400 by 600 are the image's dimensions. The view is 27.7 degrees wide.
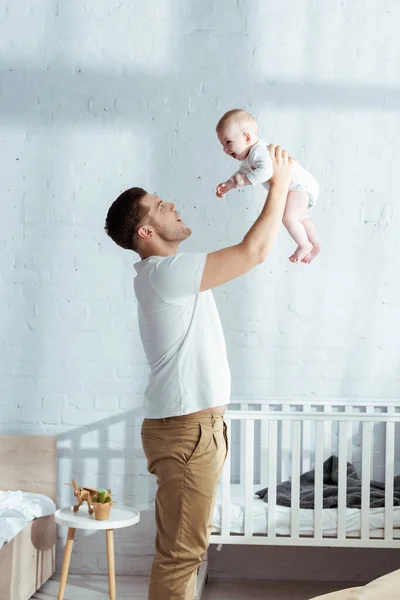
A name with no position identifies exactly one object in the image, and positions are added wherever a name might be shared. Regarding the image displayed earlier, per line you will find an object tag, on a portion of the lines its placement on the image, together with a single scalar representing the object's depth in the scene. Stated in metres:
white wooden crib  2.80
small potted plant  2.77
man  1.98
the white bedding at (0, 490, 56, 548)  2.75
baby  2.00
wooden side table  2.74
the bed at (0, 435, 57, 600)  3.09
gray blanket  2.92
